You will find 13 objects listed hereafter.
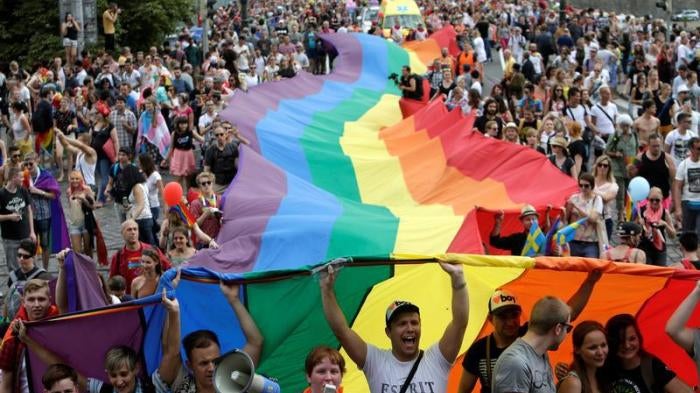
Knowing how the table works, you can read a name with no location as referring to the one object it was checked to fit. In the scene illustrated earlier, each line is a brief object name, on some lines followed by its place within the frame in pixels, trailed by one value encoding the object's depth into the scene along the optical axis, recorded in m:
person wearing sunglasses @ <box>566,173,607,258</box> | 11.29
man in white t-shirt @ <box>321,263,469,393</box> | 6.70
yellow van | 35.31
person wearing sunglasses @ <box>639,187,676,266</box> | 11.32
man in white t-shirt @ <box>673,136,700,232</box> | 13.12
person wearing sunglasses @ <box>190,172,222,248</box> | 12.39
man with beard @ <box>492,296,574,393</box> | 6.29
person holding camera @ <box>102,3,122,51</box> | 30.50
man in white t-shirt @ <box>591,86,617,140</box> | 16.80
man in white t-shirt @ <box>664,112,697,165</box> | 14.75
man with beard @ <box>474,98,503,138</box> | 16.55
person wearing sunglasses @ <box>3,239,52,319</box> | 9.45
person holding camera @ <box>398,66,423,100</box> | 19.31
